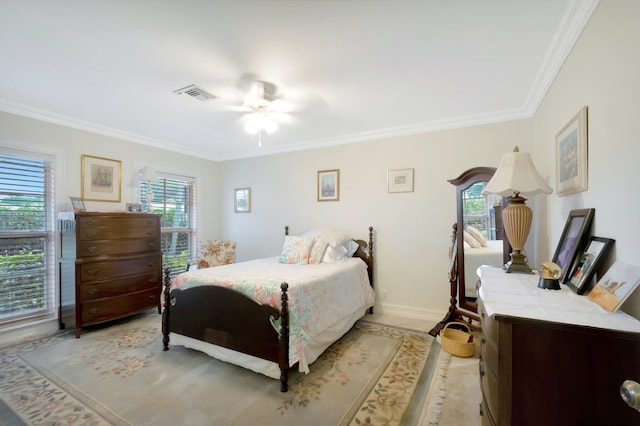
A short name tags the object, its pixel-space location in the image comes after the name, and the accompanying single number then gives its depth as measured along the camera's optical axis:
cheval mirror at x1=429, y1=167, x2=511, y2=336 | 2.67
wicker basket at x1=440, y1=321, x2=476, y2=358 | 2.50
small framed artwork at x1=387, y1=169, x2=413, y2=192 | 3.54
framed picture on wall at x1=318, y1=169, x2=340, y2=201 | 4.00
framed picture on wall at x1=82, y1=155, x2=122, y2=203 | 3.42
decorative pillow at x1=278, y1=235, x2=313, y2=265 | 3.36
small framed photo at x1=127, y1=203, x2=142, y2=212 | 3.68
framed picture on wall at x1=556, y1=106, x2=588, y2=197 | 1.58
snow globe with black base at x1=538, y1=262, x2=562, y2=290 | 1.41
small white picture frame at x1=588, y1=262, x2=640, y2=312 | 1.02
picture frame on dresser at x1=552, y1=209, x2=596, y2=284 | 1.51
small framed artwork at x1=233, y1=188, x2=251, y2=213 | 4.76
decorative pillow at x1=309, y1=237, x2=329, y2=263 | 3.34
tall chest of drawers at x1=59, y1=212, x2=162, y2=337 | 3.02
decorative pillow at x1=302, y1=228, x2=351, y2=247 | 3.49
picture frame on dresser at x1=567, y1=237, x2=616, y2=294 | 1.29
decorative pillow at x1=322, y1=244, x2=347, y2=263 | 3.39
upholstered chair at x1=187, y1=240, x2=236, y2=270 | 4.17
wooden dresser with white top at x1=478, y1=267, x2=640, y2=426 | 0.88
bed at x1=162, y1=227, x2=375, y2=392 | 2.13
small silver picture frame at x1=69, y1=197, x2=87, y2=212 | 3.19
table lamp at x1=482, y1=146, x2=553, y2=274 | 1.85
